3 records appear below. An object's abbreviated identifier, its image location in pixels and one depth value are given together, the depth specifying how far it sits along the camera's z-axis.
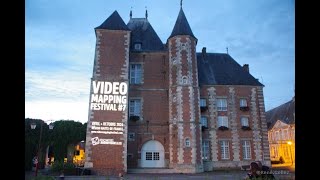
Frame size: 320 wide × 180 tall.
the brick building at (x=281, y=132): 32.87
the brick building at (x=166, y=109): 22.25
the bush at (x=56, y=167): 19.53
